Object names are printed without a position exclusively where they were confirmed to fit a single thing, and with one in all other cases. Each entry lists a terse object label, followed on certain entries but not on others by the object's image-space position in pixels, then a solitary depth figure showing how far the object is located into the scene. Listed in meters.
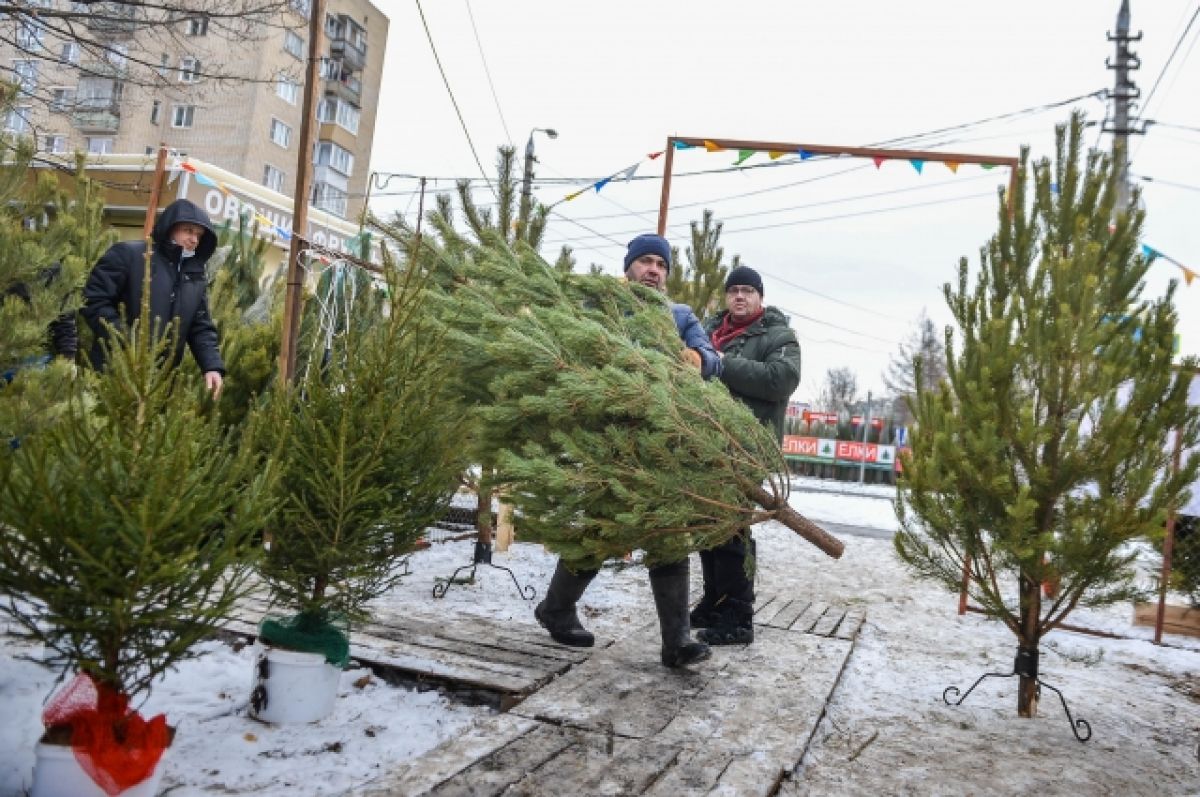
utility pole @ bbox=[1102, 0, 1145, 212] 17.14
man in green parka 4.19
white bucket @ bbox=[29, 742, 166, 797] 1.93
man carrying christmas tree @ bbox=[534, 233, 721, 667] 3.56
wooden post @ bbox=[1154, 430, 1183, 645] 5.33
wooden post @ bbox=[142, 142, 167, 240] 6.06
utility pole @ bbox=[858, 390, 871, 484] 25.39
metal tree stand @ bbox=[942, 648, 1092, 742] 3.69
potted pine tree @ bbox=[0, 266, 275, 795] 1.90
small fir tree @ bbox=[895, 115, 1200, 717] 3.44
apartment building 35.06
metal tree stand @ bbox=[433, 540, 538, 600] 4.79
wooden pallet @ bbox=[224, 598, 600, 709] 3.13
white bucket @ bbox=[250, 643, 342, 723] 2.73
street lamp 6.33
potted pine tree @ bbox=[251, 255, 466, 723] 2.74
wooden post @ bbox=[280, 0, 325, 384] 4.53
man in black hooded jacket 3.98
